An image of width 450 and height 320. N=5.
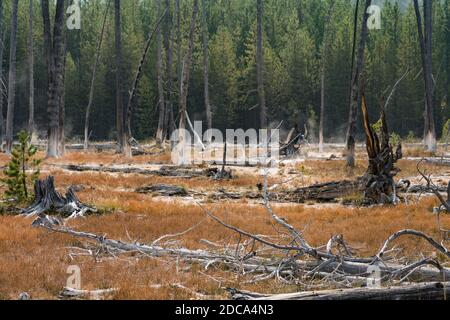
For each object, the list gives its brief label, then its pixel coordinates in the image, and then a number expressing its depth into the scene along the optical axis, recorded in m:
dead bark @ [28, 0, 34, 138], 34.38
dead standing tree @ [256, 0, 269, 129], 29.69
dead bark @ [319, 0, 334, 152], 38.11
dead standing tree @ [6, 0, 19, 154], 30.47
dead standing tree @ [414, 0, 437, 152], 28.74
